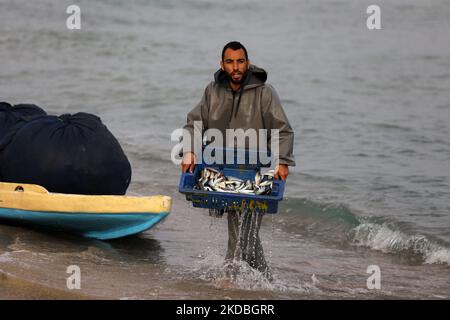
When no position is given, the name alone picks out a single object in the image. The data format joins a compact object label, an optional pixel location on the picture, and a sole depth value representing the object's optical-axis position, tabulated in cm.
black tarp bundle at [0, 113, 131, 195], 1454
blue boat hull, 1468
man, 1230
